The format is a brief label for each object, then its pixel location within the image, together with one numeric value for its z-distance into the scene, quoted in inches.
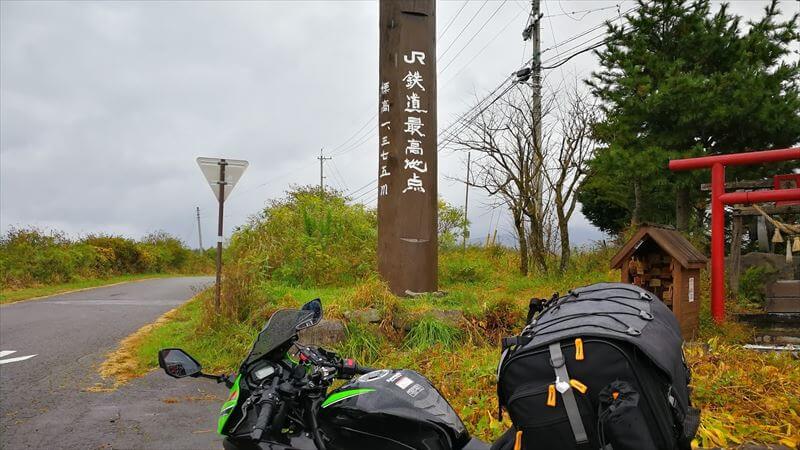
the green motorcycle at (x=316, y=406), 82.7
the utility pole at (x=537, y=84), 474.0
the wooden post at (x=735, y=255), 314.7
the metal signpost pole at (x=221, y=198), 363.2
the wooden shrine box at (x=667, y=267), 215.2
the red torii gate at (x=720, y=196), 225.6
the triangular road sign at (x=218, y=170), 361.7
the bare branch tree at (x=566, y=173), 447.2
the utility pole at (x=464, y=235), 661.7
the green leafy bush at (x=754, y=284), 307.4
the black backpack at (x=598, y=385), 70.6
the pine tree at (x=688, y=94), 440.8
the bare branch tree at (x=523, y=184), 460.1
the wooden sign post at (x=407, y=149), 361.4
